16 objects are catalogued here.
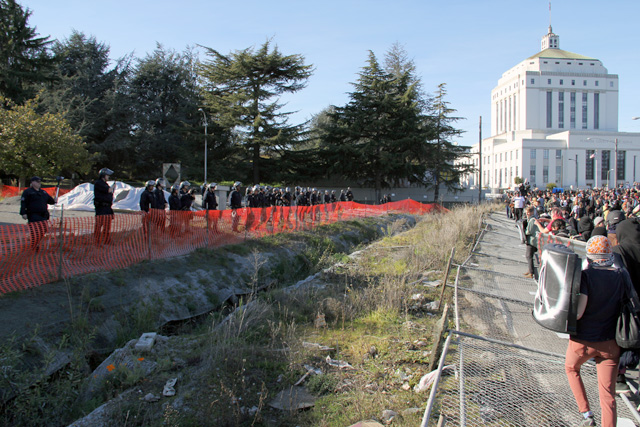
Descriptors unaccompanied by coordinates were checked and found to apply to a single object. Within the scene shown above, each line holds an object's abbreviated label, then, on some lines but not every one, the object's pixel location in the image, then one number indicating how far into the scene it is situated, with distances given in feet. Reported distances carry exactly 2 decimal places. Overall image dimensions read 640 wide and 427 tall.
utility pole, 136.26
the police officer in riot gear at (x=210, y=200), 44.91
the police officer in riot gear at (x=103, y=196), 29.50
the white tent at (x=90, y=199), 67.62
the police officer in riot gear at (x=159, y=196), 35.26
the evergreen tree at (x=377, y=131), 135.54
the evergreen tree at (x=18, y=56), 113.09
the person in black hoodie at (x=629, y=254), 14.71
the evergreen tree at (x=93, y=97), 127.44
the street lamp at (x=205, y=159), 123.75
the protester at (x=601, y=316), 11.50
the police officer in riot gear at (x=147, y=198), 32.96
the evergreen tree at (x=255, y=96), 127.03
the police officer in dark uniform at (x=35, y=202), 26.18
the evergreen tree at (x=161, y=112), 142.10
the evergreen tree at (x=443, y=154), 143.74
